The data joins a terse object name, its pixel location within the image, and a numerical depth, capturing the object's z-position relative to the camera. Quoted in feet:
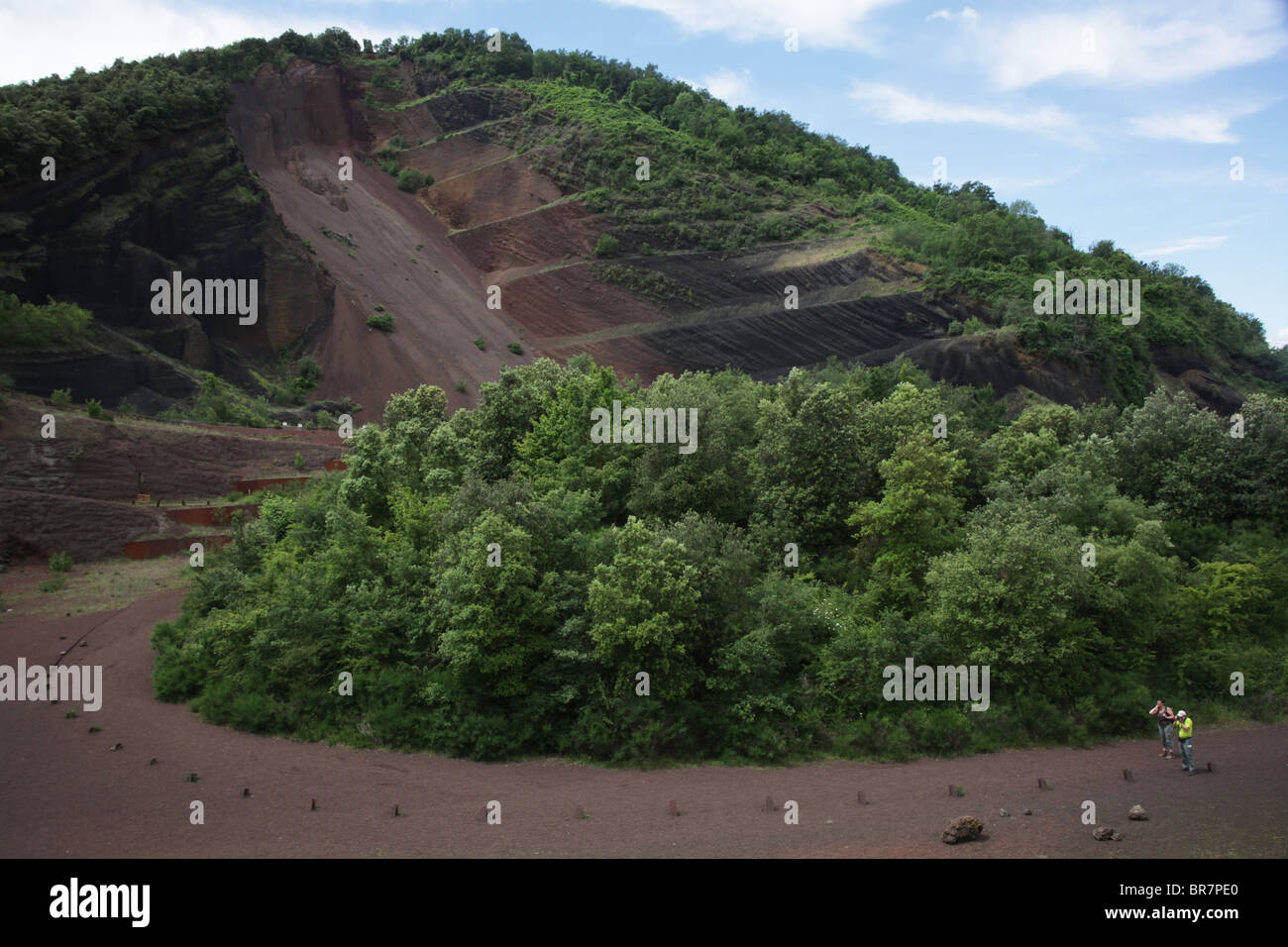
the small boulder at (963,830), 55.06
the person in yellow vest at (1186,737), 66.08
